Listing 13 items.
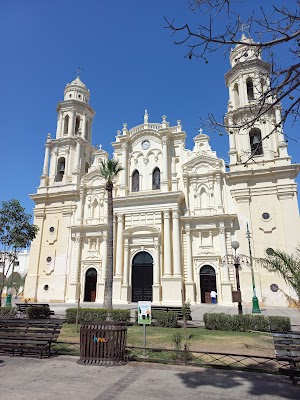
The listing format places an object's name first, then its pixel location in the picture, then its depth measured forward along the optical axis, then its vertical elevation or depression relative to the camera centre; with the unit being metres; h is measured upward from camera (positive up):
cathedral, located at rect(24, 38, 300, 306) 25.56 +7.04
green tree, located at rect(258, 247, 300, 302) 10.42 +0.95
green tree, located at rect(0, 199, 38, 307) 22.28 +4.99
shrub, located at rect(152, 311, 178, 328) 14.08 -1.02
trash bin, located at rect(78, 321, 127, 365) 7.52 -1.14
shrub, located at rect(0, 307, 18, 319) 15.96 -0.80
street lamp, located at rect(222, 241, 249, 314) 24.63 +2.90
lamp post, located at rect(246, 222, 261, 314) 18.38 -0.65
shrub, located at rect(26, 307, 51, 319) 15.84 -0.84
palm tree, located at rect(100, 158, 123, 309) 17.23 +3.78
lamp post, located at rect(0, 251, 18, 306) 22.77 -0.21
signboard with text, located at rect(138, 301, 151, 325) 8.68 -0.44
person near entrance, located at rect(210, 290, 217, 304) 25.08 +0.00
